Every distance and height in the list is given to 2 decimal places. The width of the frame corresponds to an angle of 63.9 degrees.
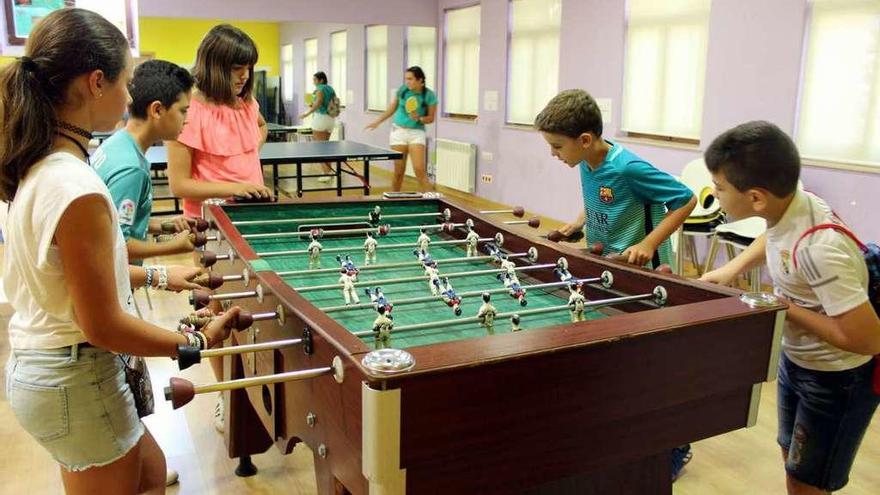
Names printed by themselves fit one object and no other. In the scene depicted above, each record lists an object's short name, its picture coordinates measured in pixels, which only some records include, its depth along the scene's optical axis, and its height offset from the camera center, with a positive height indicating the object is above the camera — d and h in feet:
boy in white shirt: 4.69 -1.20
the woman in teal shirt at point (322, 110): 28.02 +0.10
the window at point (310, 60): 36.17 +2.64
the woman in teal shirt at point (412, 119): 23.30 -0.12
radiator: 24.66 -1.74
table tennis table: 17.22 -1.06
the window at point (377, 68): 30.04 +1.99
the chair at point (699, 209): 13.38 -1.67
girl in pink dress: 7.90 -0.18
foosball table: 3.63 -1.50
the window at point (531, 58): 20.45 +1.79
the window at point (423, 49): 26.89 +2.54
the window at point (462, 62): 24.50 +1.93
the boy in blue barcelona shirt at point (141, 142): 6.03 -0.29
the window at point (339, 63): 33.24 +2.38
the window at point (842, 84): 12.24 +0.72
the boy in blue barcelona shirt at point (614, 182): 7.22 -0.63
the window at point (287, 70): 38.68 +2.27
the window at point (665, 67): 15.79 +1.24
